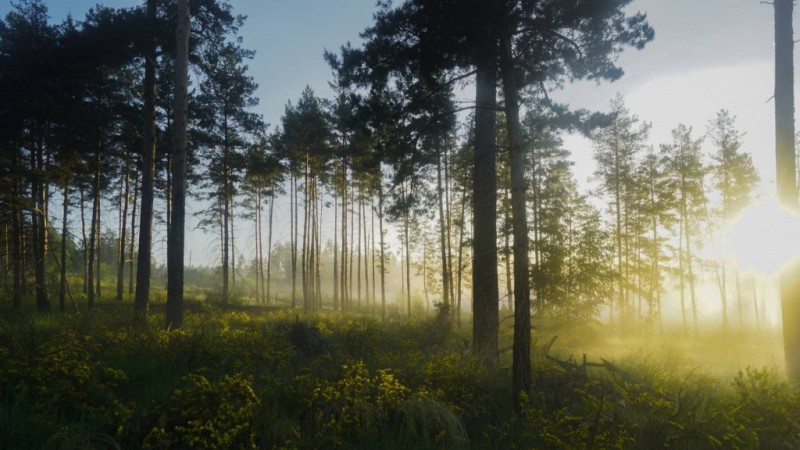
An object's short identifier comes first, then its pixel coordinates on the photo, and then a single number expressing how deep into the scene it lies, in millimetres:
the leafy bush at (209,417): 3533
